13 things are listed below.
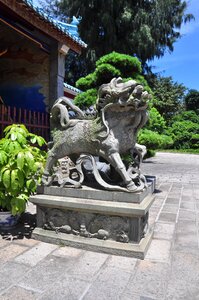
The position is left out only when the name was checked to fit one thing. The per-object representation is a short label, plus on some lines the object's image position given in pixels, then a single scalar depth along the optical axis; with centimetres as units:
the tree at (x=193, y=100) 3075
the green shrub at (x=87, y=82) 789
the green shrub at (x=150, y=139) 684
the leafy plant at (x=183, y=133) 2414
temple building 664
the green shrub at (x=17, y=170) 294
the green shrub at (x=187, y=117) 2717
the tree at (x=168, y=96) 2827
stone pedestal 261
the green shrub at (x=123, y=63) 770
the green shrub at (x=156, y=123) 797
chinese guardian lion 269
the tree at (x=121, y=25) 1759
